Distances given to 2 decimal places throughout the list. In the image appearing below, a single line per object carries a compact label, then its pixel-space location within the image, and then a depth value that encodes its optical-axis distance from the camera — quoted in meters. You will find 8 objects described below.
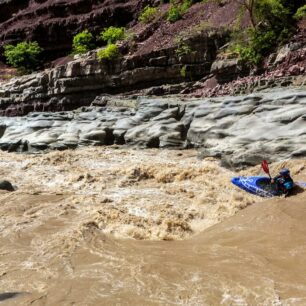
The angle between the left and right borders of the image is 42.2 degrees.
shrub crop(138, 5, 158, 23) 25.73
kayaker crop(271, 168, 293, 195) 8.45
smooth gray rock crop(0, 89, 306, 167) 10.66
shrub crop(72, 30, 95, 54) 27.86
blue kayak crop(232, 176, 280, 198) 8.71
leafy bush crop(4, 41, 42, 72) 29.31
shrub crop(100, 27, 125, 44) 25.25
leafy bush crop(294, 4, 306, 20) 15.95
